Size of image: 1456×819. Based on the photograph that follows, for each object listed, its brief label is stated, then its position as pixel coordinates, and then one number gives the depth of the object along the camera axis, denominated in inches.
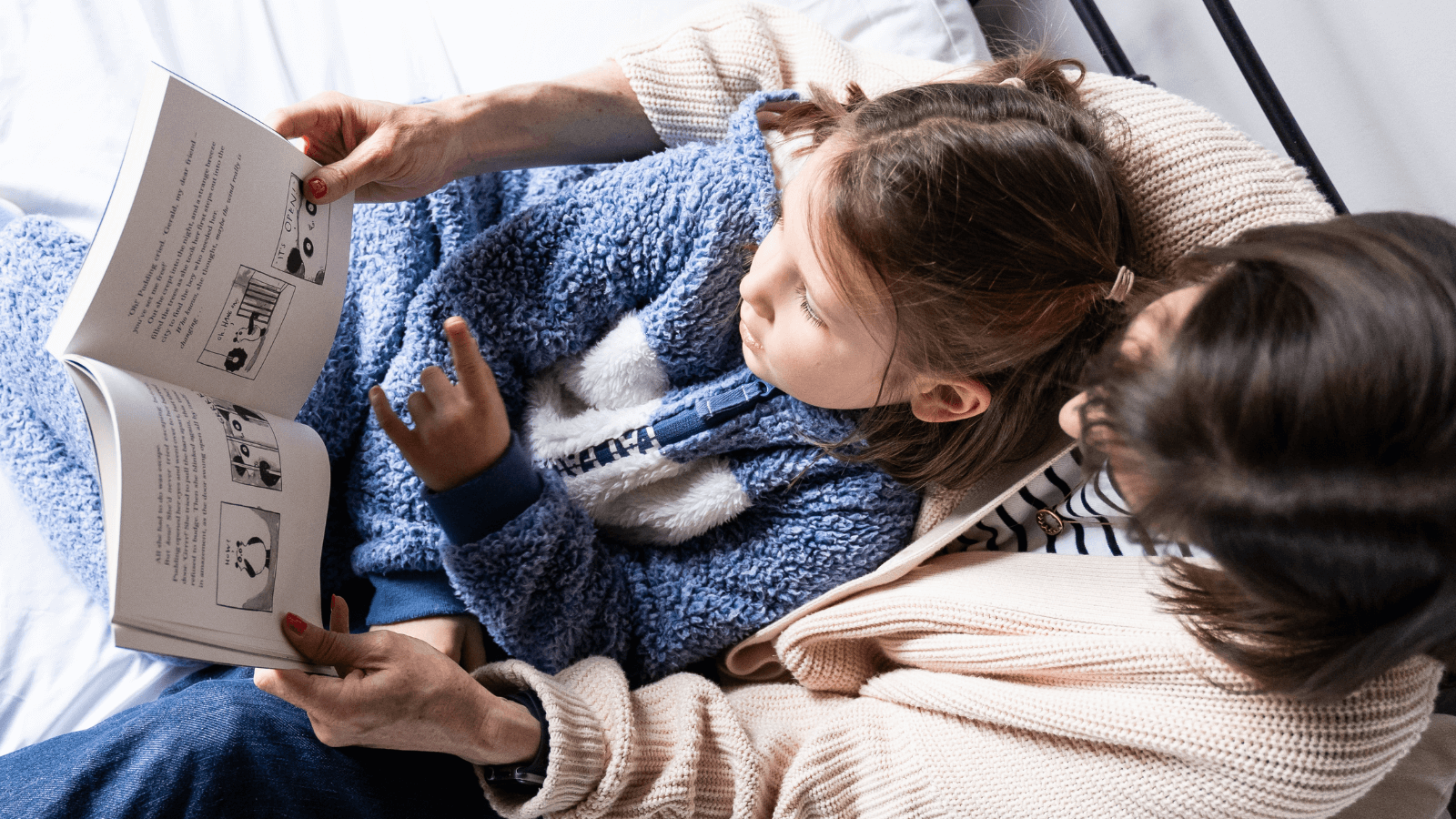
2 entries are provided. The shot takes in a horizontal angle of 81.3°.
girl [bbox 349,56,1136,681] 26.5
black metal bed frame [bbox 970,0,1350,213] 38.0
